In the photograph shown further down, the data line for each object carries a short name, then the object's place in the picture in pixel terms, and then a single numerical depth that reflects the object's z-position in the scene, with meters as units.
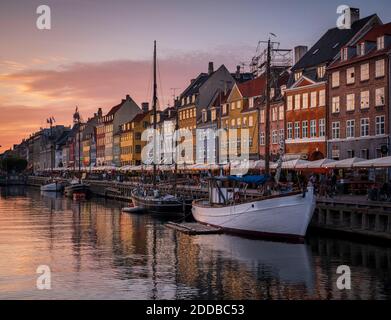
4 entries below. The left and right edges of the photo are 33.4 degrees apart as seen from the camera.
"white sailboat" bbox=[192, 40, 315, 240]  39.62
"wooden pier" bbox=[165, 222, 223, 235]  45.72
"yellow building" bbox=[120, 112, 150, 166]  140.12
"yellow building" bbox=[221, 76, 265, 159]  82.75
